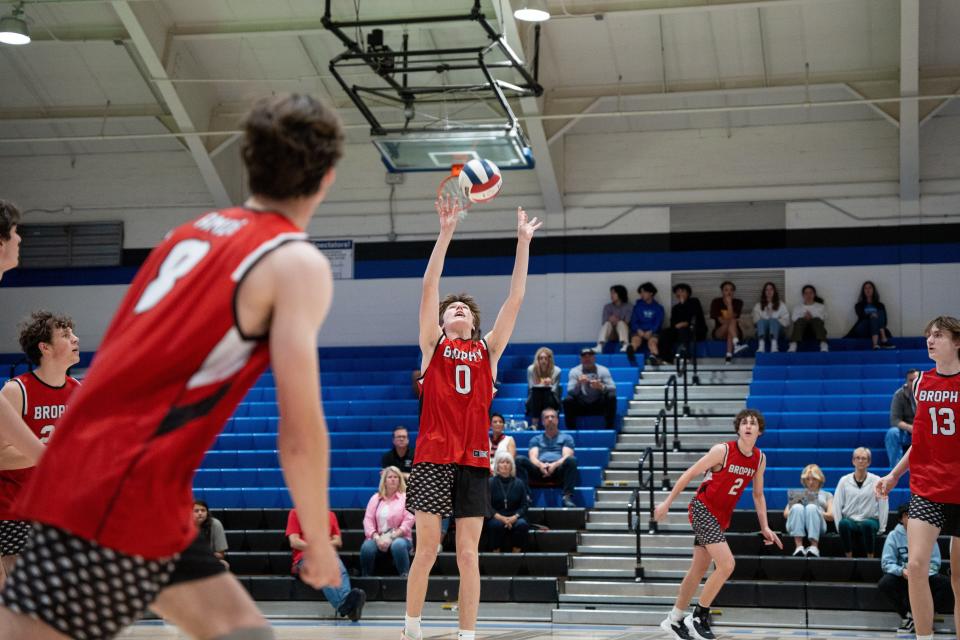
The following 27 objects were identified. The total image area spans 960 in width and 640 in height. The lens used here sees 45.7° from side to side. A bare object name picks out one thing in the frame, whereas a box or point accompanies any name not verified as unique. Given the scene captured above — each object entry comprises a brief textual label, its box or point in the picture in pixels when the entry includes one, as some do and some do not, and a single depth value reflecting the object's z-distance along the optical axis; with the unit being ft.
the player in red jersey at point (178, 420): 8.05
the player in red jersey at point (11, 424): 13.33
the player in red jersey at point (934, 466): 23.68
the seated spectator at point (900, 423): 43.06
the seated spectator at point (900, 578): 35.22
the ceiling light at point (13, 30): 47.67
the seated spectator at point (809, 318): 59.47
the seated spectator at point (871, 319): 58.54
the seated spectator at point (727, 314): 61.05
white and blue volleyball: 27.55
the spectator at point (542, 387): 48.88
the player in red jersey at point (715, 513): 30.04
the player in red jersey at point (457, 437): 22.24
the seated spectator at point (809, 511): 38.83
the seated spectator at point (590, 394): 50.78
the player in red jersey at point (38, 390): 18.88
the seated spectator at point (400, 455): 44.93
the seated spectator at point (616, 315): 62.18
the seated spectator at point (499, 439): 43.27
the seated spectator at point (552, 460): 44.27
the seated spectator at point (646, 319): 60.75
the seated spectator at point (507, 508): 41.37
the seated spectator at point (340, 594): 37.83
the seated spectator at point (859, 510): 38.58
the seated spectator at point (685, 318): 60.18
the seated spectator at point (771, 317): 59.62
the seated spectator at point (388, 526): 40.06
